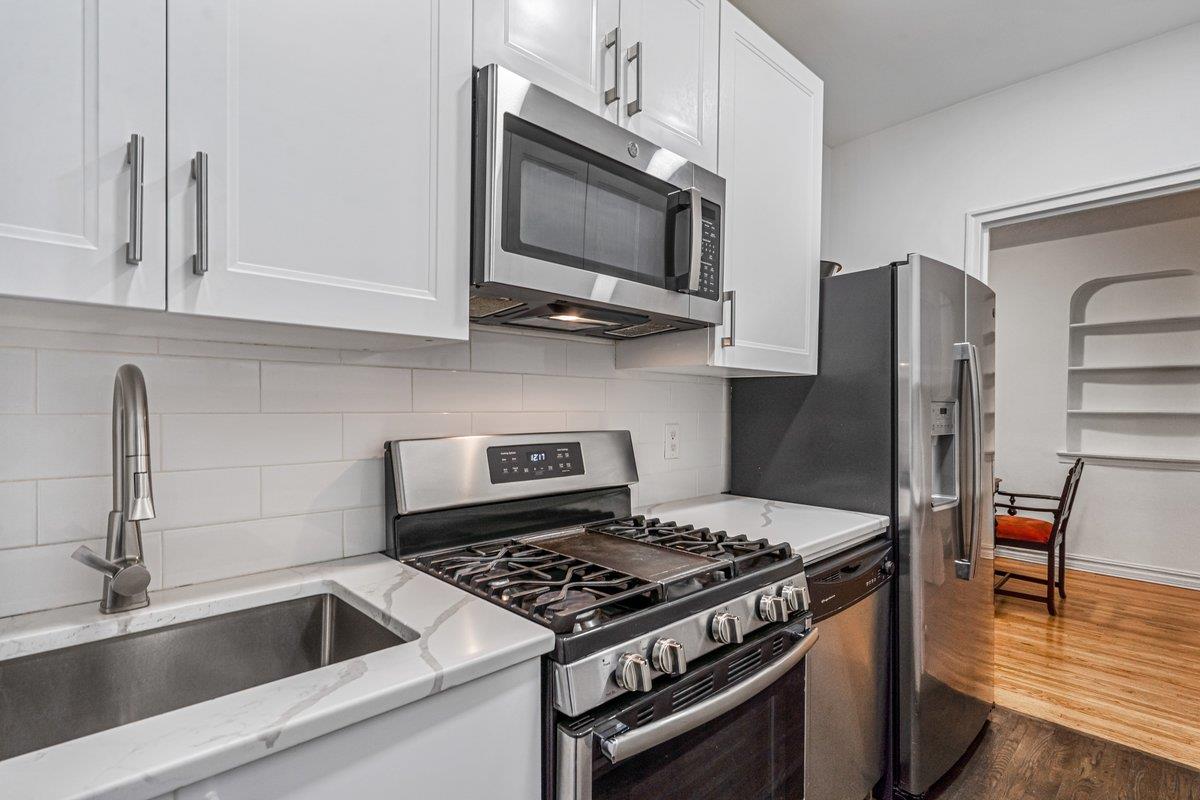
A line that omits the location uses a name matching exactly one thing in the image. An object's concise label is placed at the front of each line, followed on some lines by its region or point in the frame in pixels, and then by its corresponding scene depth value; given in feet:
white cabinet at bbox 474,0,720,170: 3.98
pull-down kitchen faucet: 3.00
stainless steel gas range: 3.11
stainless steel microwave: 3.75
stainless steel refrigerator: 6.08
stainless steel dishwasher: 5.10
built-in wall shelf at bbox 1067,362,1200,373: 13.15
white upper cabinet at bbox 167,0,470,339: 2.77
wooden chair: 11.46
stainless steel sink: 2.90
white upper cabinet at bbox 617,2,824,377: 5.65
